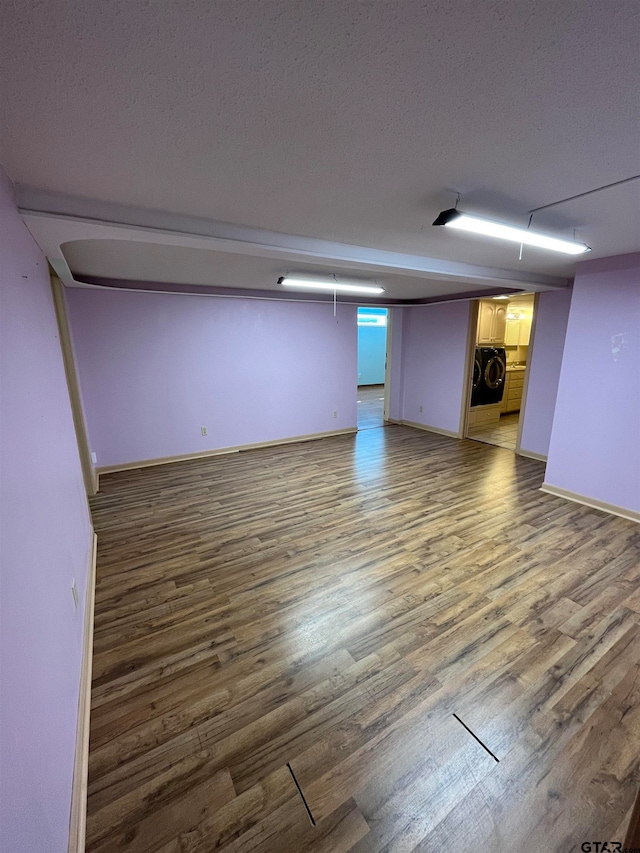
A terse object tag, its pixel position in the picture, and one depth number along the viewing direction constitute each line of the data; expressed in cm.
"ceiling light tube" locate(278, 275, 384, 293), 404
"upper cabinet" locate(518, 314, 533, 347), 764
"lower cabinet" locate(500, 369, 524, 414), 720
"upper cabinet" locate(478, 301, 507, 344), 600
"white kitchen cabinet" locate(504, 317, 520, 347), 763
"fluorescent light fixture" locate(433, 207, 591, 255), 177
